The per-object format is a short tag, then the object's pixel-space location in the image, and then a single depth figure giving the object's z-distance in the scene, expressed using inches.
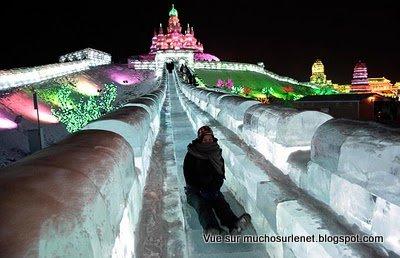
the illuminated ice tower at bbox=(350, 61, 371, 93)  3312.0
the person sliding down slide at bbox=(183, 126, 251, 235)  165.6
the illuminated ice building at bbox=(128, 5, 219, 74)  3472.0
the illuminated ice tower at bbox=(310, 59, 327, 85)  4987.7
